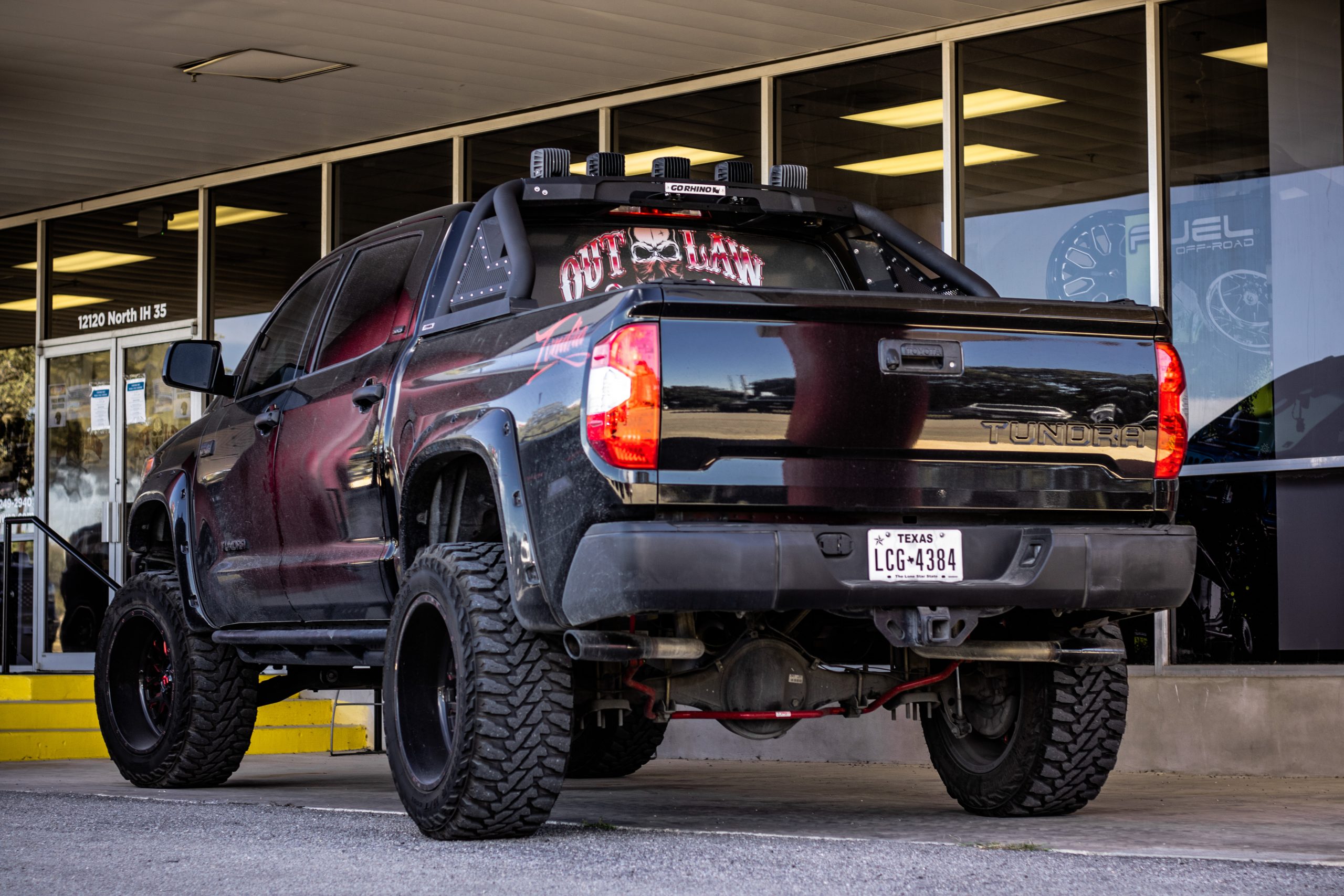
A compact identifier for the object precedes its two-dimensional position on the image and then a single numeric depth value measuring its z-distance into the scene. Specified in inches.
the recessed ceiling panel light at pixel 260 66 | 454.9
